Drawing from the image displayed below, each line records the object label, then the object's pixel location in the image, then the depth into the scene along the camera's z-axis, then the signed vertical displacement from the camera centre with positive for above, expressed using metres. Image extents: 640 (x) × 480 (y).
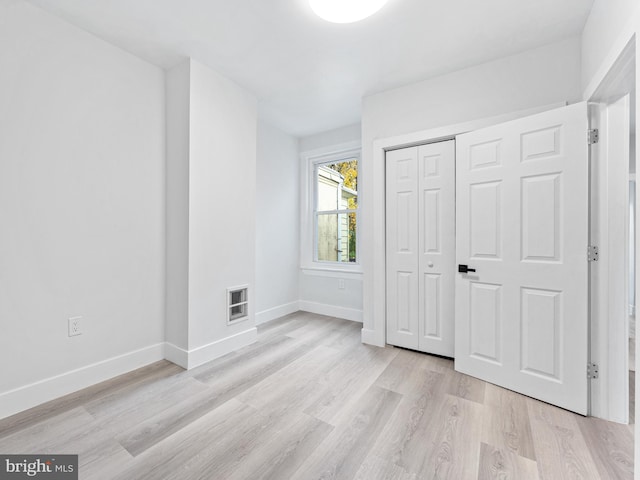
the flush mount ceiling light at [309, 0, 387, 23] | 1.75 +1.44
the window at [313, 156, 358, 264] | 4.04 +0.42
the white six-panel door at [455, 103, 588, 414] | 1.88 -0.11
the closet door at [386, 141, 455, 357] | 2.62 -0.08
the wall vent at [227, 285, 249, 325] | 2.81 -0.67
